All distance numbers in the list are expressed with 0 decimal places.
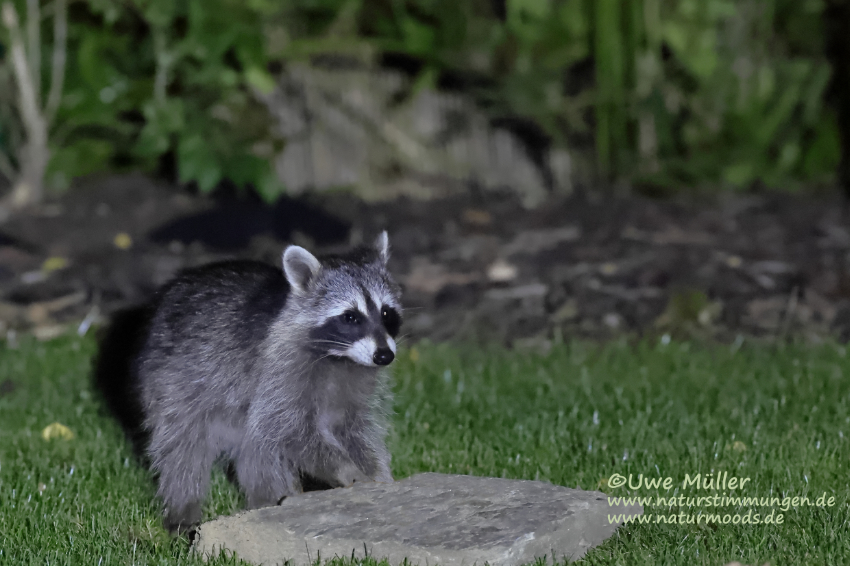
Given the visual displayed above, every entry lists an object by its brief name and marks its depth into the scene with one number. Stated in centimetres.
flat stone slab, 626
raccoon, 766
